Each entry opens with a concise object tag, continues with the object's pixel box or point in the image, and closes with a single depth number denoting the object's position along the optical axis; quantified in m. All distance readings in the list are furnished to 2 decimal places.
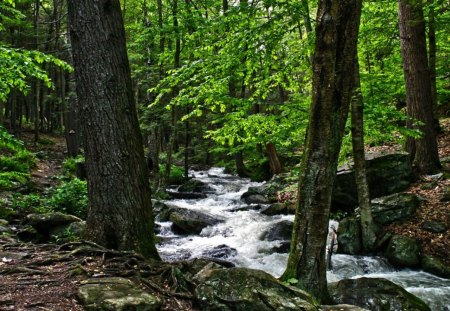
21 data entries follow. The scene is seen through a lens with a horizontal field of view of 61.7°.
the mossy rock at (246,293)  3.94
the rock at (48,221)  8.60
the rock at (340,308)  4.29
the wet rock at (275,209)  12.60
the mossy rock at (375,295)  5.60
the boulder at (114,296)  3.60
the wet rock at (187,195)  16.62
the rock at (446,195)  9.05
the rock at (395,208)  9.03
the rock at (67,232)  7.78
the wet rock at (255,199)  14.39
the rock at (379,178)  10.52
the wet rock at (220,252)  9.59
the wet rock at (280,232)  10.50
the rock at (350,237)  8.95
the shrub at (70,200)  10.75
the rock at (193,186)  18.03
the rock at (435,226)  8.24
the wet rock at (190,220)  11.44
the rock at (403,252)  8.02
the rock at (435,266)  7.48
